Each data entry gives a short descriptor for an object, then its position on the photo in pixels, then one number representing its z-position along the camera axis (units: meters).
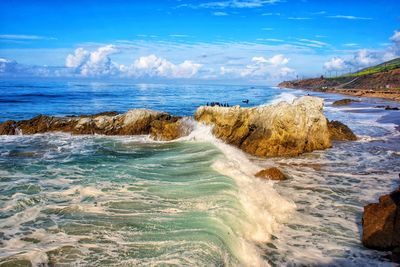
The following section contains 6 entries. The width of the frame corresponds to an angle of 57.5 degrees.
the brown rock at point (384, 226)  8.12
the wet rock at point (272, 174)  13.87
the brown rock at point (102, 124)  24.50
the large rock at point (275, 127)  19.20
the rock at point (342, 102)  61.16
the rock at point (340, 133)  23.72
